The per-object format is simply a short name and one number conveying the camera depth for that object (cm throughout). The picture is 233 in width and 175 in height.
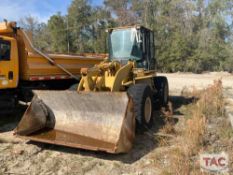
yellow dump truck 851
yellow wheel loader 614
